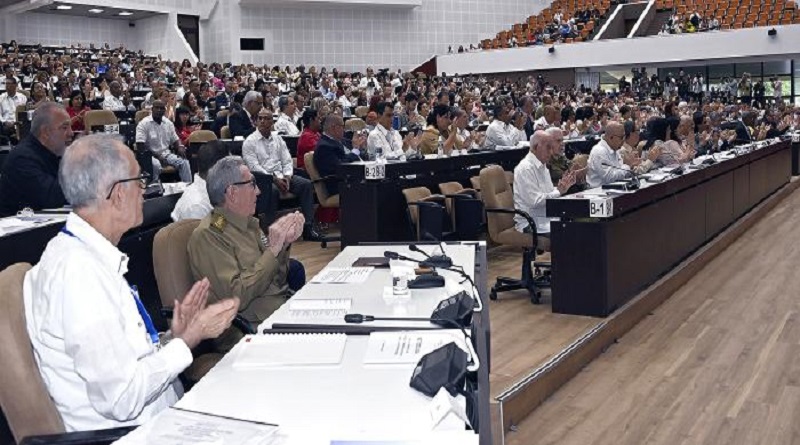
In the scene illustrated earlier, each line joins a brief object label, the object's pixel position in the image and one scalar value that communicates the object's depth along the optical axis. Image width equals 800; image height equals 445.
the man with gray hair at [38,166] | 5.01
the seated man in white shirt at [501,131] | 10.20
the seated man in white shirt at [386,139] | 8.84
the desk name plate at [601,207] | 5.25
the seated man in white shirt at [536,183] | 6.09
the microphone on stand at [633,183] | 5.82
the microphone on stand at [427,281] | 3.12
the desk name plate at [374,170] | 7.14
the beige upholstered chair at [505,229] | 5.97
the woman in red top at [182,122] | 10.53
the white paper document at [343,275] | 3.34
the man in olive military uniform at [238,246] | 3.38
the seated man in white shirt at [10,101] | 12.20
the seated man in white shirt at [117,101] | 13.31
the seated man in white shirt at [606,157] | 6.96
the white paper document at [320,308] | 2.75
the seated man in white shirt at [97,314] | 2.00
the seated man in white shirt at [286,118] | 10.97
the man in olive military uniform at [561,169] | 7.51
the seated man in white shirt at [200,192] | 4.36
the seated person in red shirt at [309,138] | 9.16
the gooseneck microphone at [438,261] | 3.46
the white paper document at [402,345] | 2.26
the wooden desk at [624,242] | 5.32
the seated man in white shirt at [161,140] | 9.37
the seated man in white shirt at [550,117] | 11.70
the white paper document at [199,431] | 1.71
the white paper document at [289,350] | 2.28
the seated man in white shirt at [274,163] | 8.28
